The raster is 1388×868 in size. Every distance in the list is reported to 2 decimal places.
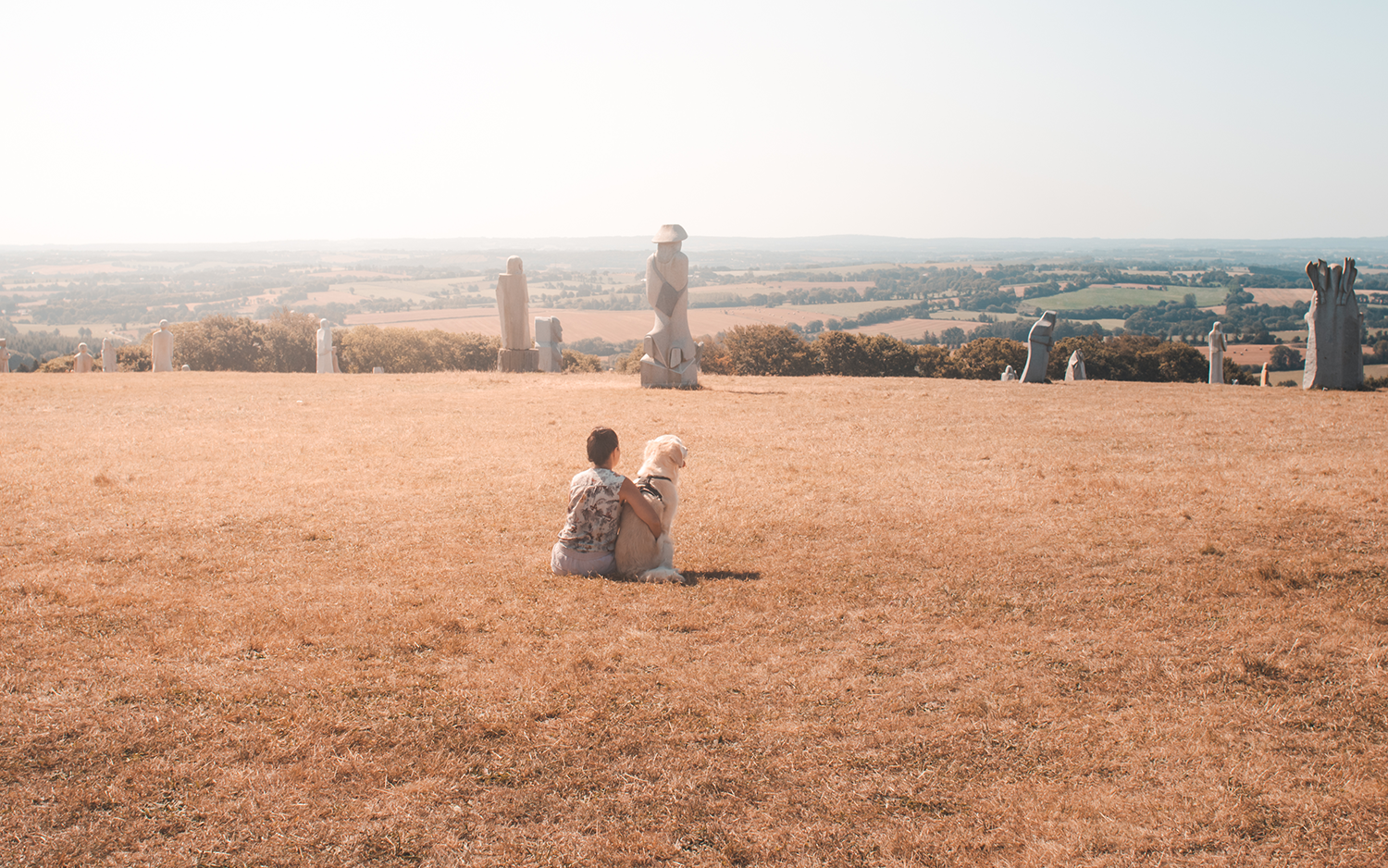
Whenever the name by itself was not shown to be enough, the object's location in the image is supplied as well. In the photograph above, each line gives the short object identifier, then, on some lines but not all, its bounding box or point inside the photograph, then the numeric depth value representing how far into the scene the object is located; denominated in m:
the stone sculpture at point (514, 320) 28.14
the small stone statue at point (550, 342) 30.89
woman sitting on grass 6.93
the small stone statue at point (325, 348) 30.19
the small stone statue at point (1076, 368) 27.84
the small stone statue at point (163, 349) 28.27
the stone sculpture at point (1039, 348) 25.30
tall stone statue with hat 21.89
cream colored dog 7.04
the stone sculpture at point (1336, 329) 20.64
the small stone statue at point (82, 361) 31.72
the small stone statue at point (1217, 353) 29.05
